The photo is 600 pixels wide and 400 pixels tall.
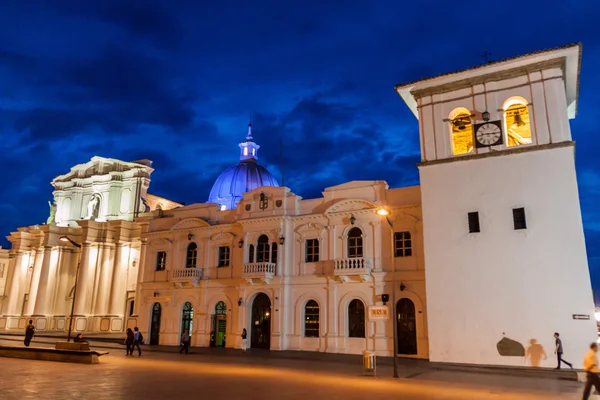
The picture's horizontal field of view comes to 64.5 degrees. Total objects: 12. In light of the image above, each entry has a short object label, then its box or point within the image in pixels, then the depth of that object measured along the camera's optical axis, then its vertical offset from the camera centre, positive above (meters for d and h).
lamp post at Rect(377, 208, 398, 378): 17.57 -0.68
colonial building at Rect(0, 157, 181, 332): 44.78 +6.03
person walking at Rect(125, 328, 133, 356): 25.51 -1.28
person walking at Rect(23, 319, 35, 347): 28.93 -1.06
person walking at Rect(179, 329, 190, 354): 27.22 -1.32
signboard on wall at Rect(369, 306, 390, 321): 18.59 +0.31
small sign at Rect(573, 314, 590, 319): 19.80 +0.28
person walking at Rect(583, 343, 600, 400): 11.18 -1.12
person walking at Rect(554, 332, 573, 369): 19.41 -1.09
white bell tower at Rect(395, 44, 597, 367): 20.73 +4.87
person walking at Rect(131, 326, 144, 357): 25.54 -1.19
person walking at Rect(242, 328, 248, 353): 29.04 -1.30
